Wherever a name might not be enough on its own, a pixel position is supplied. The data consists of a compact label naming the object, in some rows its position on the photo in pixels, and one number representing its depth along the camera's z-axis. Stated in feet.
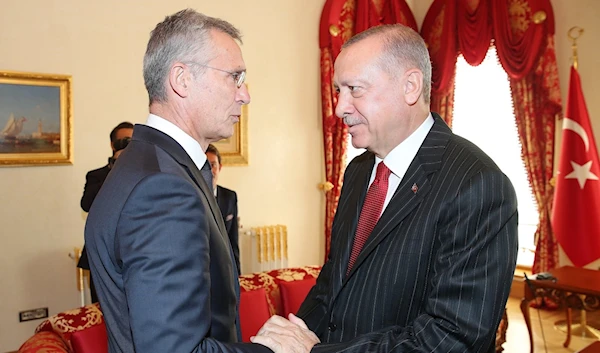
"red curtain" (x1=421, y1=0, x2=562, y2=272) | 20.06
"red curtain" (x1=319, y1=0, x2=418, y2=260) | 21.62
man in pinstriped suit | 4.83
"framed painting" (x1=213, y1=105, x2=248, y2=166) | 19.25
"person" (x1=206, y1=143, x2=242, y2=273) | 13.39
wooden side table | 14.07
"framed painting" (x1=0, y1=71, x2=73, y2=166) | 14.74
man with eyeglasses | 3.78
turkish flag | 17.85
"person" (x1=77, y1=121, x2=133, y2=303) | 12.97
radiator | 19.56
